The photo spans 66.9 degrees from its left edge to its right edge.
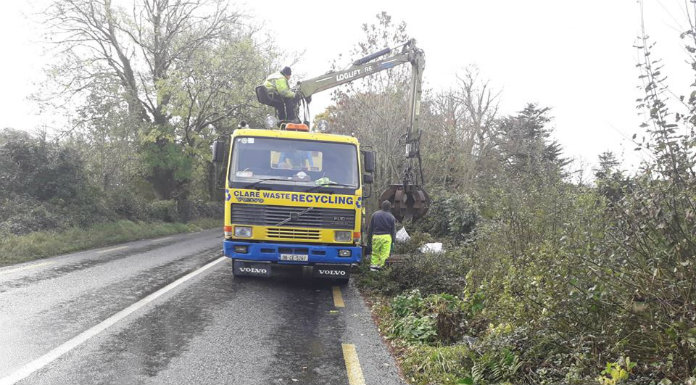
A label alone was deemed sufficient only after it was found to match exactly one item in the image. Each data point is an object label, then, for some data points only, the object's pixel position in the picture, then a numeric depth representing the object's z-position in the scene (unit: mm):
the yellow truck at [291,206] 8719
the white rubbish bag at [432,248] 11337
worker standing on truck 11484
